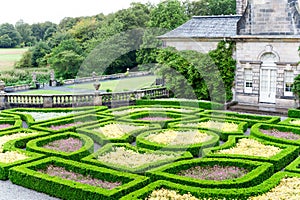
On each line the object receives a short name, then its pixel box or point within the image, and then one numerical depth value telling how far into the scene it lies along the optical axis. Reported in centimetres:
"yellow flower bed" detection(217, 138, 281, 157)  1578
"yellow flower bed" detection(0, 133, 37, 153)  1764
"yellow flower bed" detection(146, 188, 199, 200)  1174
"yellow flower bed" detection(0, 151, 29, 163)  1502
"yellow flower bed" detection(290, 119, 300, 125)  2123
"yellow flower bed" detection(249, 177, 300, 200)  1162
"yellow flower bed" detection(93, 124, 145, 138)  1859
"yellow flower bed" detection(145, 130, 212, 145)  1733
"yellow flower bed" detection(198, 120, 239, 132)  1960
